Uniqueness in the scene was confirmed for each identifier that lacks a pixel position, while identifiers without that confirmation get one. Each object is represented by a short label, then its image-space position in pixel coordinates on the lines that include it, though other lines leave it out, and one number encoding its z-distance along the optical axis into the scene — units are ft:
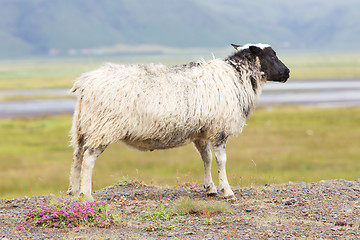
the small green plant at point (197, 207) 63.77
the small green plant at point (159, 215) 62.08
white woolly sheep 69.10
